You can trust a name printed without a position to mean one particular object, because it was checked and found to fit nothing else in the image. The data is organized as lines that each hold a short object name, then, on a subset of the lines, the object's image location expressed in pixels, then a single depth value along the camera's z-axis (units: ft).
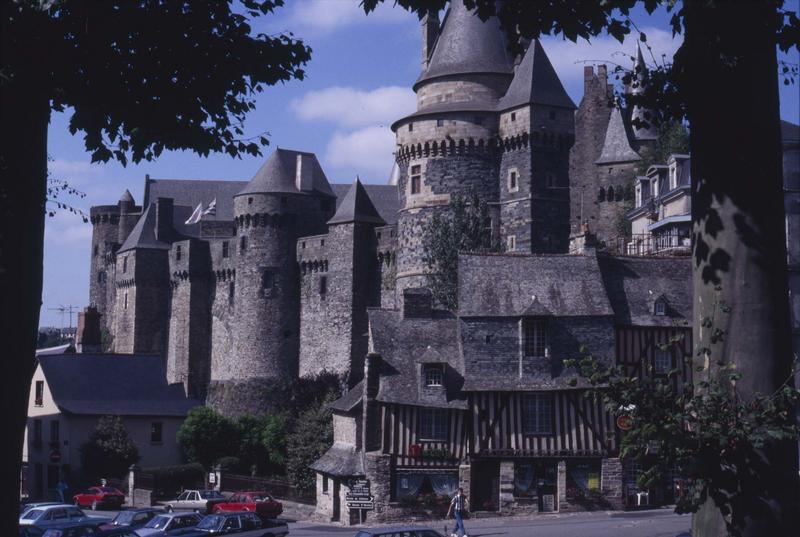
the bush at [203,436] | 171.53
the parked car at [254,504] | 124.06
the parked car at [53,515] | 101.45
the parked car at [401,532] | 72.79
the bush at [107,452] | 159.84
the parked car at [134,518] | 102.06
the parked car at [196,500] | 129.39
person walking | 90.48
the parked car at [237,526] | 88.48
